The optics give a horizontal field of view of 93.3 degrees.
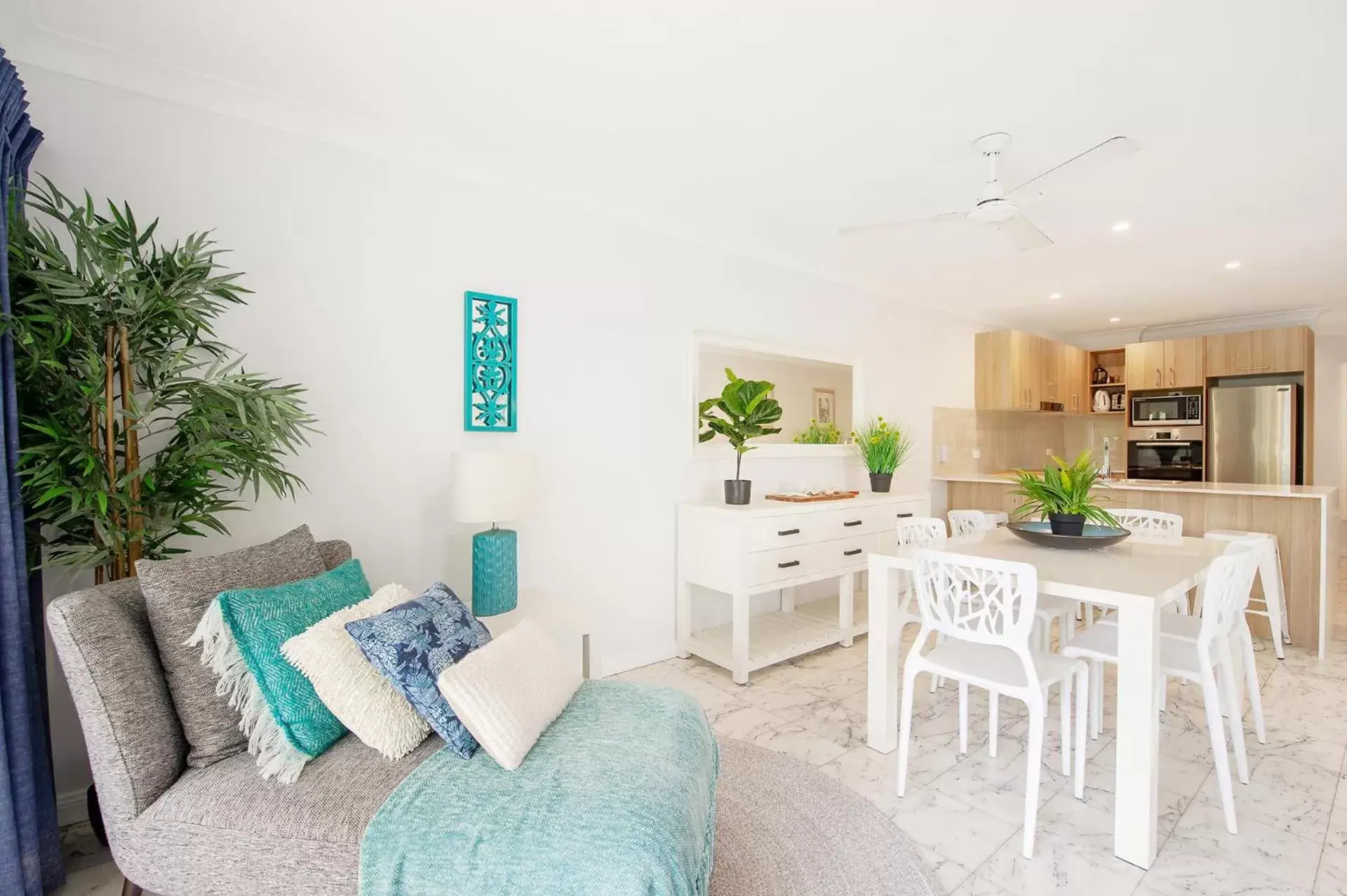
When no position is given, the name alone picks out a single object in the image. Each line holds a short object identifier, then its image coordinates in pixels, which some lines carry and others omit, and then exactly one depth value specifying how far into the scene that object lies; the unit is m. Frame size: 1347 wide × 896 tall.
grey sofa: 1.36
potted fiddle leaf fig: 3.52
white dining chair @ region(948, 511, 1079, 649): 2.74
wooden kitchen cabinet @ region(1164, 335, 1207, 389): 5.89
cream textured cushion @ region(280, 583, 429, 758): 1.55
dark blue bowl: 2.61
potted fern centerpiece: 2.68
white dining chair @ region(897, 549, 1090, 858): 1.97
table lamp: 2.42
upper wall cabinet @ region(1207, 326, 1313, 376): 5.45
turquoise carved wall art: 2.81
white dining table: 1.87
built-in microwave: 5.89
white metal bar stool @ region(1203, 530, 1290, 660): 3.49
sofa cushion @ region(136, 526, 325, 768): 1.53
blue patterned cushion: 1.52
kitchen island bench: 3.73
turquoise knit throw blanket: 1.18
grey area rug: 1.78
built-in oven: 5.92
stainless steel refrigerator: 5.44
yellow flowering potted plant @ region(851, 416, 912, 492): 4.42
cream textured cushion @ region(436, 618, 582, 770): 1.46
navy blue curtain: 1.51
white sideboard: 3.32
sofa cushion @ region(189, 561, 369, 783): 1.53
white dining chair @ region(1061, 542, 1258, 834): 2.02
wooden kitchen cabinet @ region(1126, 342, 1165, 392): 6.09
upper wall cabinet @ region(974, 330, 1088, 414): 5.79
